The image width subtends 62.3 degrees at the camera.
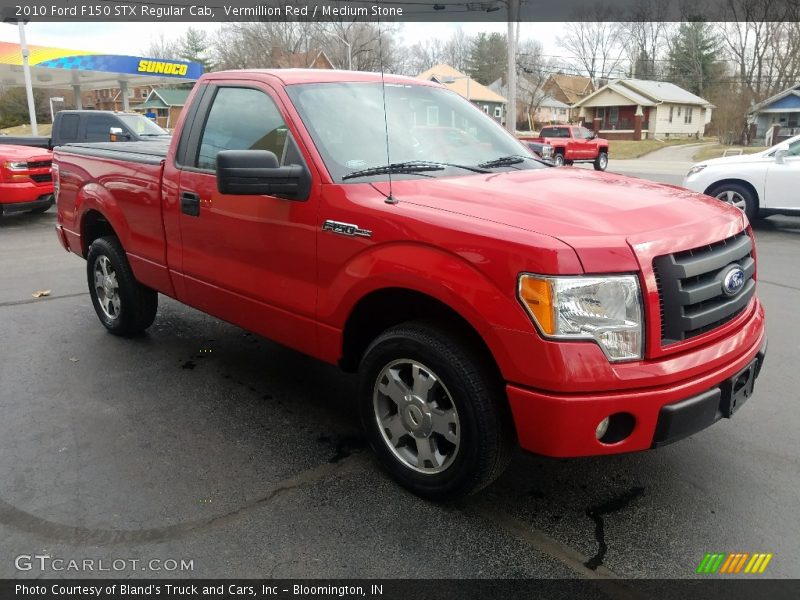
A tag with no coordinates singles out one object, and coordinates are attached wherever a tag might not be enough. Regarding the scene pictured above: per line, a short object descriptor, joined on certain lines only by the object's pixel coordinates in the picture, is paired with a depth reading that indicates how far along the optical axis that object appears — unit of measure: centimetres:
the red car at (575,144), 2970
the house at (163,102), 5062
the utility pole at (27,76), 2155
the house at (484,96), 6053
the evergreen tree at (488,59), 8281
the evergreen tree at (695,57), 7662
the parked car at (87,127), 1458
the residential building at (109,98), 6844
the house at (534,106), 7481
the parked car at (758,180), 993
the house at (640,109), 6241
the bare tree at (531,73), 7012
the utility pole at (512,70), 2272
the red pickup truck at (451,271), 247
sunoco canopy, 2803
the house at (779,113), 5112
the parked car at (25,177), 1098
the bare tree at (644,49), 7862
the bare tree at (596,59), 8012
